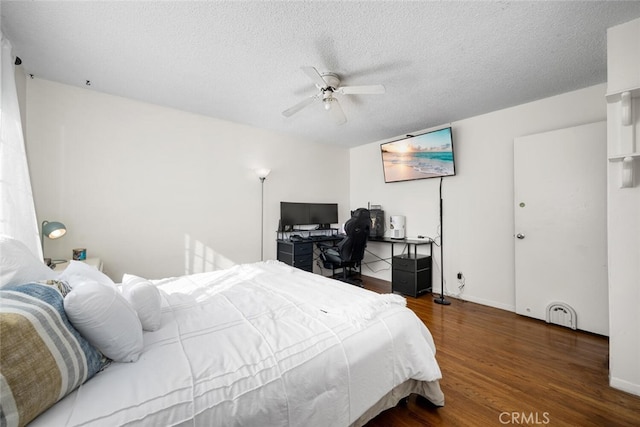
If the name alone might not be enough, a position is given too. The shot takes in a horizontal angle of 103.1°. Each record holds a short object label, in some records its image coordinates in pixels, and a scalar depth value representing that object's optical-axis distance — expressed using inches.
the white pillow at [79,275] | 49.0
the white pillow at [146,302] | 47.4
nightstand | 84.8
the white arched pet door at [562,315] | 101.2
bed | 31.9
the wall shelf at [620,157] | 64.6
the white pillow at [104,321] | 35.7
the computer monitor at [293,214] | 160.7
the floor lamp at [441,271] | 131.4
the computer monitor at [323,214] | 174.9
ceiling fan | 84.0
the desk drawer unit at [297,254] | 147.7
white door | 97.1
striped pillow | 25.0
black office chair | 139.7
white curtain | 63.3
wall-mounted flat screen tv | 139.3
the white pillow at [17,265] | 38.6
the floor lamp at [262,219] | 154.6
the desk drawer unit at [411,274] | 138.5
